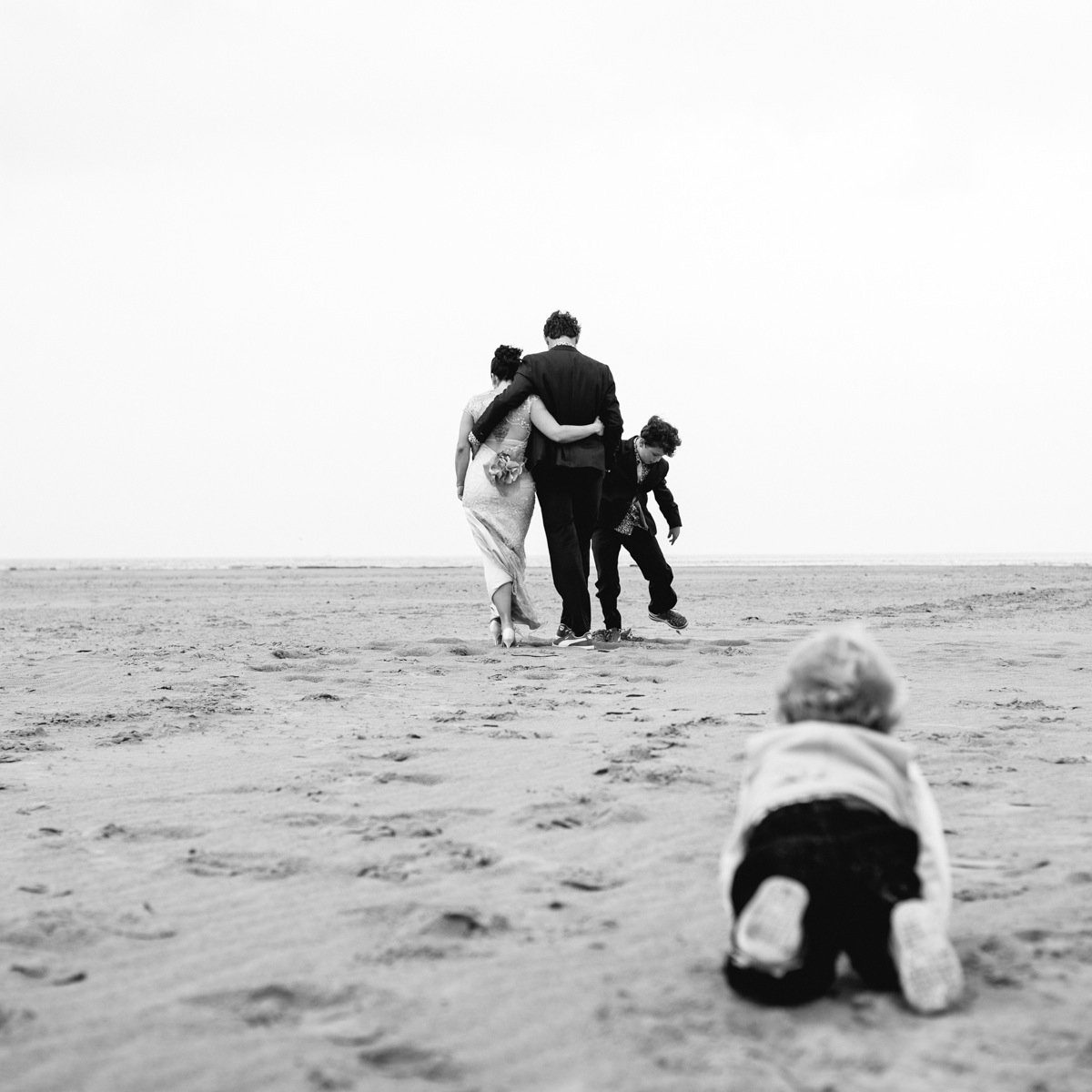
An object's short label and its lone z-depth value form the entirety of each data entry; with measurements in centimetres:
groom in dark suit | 767
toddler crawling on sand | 209
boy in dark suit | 833
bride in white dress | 782
